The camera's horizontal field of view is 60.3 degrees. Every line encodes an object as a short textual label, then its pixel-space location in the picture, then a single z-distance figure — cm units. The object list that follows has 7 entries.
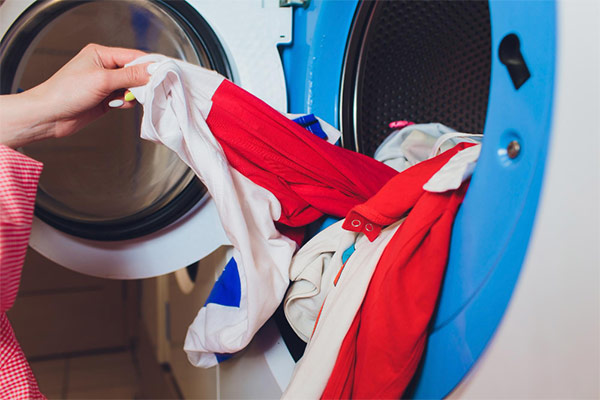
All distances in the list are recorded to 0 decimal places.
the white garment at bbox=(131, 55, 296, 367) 58
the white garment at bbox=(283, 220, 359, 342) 62
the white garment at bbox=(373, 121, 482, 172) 75
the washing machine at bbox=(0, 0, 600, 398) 33
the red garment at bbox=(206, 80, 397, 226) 61
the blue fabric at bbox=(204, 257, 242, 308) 68
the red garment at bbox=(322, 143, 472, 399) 46
